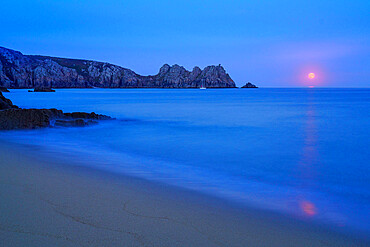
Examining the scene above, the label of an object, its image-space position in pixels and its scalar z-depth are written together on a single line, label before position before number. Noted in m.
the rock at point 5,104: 18.37
